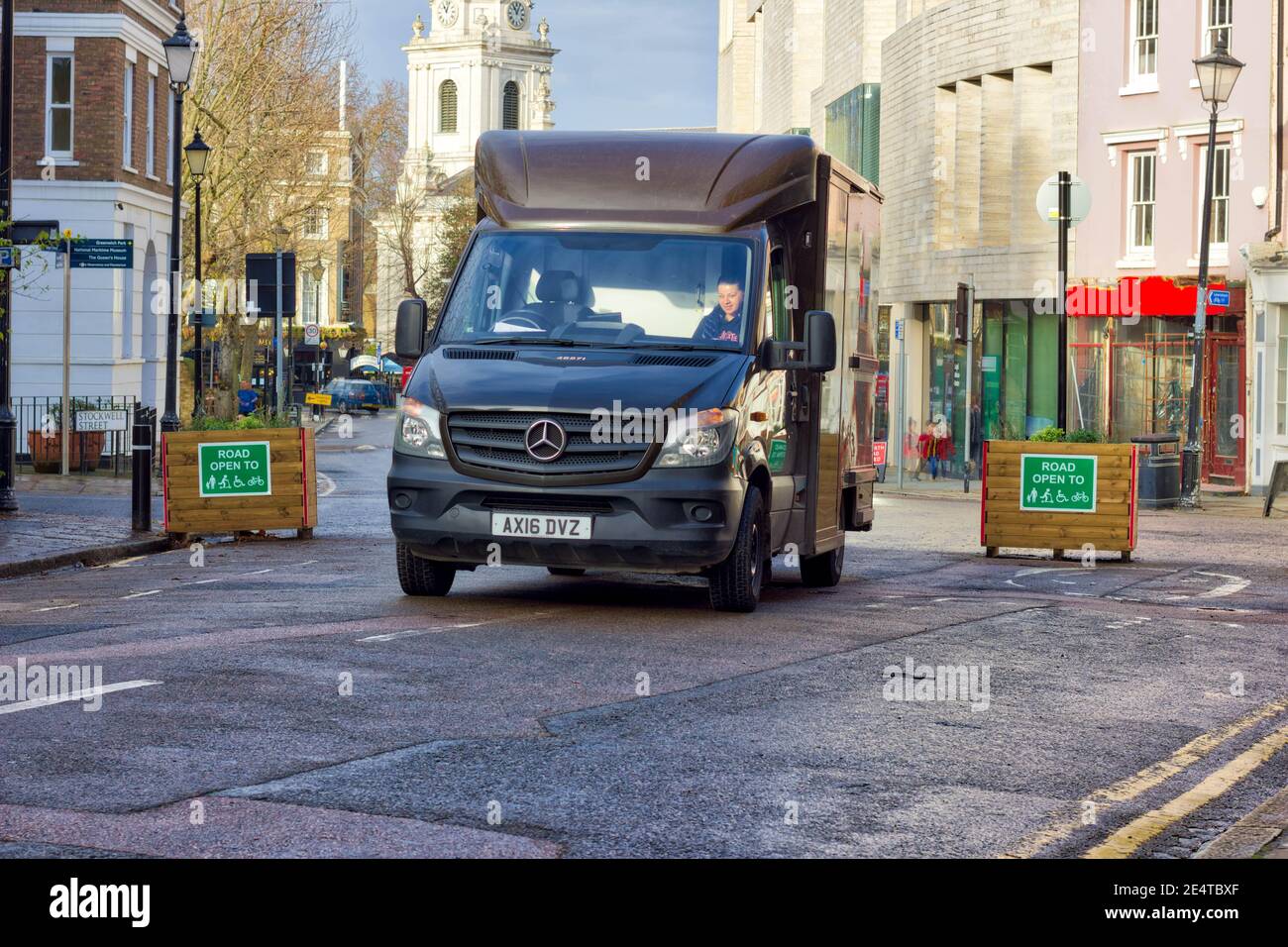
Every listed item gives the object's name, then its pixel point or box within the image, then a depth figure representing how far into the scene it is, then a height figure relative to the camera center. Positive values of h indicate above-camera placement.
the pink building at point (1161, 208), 37.56 +4.11
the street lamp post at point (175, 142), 25.55 +3.61
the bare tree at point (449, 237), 119.19 +10.41
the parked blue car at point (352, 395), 87.00 +0.27
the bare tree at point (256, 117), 44.97 +6.72
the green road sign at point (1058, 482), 19.59 -0.73
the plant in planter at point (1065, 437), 20.62 -0.28
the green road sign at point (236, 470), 19.09 -0.69
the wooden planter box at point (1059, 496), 19.52 -0.87
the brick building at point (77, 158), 36.47 +4.53
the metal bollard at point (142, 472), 19.34 -0.74
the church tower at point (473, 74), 158.62 +26.90
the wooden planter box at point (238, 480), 19.08 -0.80
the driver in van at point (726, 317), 12.44 +0.57
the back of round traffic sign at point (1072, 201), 24.88 +2.69
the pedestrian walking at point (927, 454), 44.94 -1.05
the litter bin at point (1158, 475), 31.12 -1.03
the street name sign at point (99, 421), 32.78 -0.39
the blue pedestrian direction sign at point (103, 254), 24.81 +1.85
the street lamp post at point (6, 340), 21.86 +0.64
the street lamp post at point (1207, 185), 31.42 +3.71
